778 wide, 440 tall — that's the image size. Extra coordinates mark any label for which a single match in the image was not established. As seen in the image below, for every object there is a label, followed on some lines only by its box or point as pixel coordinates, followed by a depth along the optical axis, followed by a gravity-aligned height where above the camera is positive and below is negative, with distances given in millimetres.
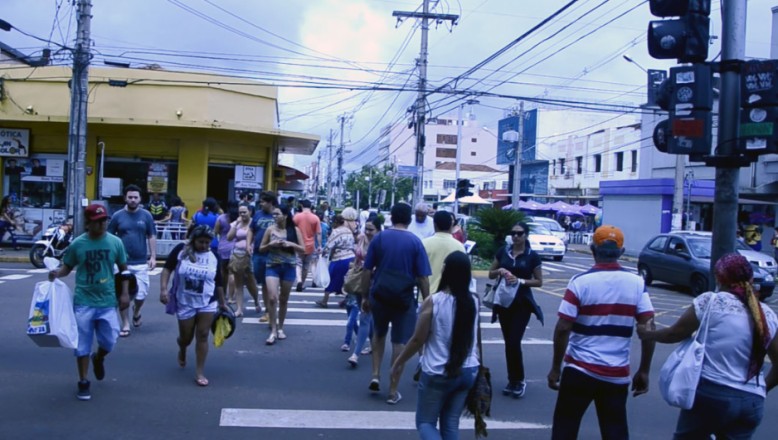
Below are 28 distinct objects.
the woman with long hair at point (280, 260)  9500 -820
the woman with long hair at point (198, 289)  7309 -945
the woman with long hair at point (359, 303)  8227 -1191
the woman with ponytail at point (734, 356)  4273 -799
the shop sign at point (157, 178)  25156 +401
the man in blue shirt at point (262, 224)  10344 -403
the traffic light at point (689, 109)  5941 +818
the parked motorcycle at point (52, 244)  17844 -1379
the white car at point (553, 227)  31769 -890
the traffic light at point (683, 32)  6117 +1464
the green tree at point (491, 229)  22062 -732
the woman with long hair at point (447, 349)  4742 -924
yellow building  23828 +1802
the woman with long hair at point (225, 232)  11406 -607
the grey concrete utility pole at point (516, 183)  35719 +1071
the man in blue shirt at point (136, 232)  9305 -529
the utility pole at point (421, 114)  27453 +3201
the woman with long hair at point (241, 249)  11055 -809
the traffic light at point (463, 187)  24569 +523
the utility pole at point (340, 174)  67006 +2089
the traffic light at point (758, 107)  5824 +841
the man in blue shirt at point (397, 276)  7012 -699
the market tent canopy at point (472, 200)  37906 +168
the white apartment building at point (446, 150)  90875 +6961
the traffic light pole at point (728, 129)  5824 +673
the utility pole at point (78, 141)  19625 +1209
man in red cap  6762 -892
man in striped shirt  4648 -821
